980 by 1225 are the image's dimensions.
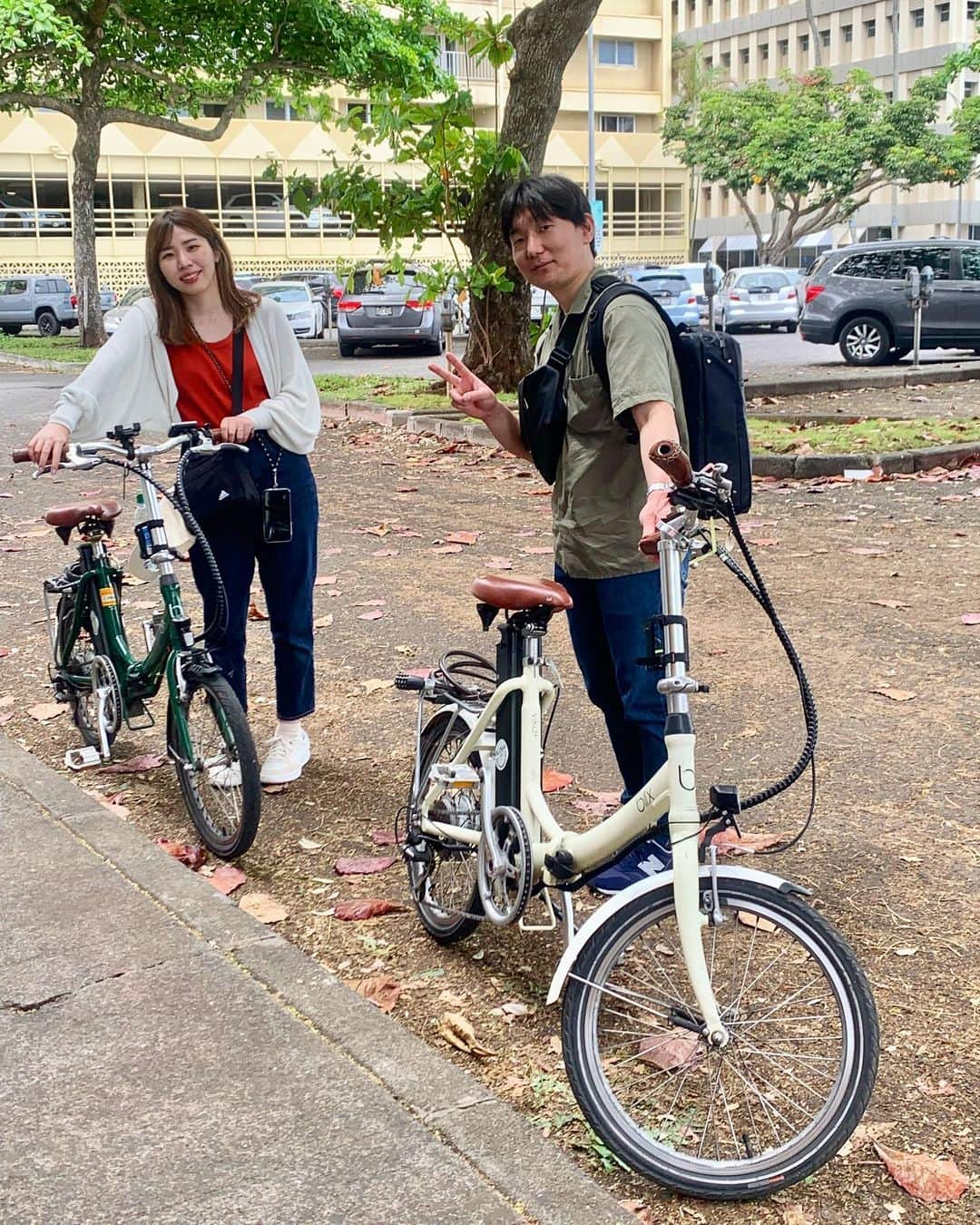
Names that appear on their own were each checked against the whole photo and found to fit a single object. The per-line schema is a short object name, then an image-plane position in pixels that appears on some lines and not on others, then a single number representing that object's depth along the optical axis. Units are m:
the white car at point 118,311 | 31.64
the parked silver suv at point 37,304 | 43.53
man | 3.37
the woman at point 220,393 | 4.61
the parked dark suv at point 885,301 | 21.80
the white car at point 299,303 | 32.22
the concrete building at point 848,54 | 74.62
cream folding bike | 2.78
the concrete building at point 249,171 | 53.09
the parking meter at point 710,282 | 18.38
